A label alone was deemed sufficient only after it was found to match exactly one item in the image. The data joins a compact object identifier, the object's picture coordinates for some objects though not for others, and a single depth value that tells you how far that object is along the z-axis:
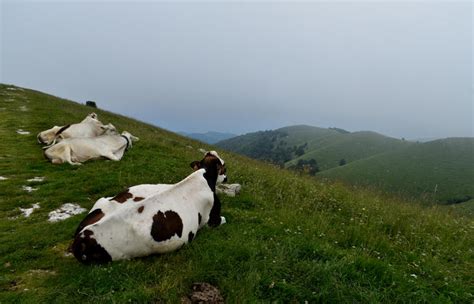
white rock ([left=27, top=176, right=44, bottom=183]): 10.01
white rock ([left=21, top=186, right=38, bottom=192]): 9.16
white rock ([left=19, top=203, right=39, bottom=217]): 7.56
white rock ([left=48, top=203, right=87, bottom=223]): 7.38
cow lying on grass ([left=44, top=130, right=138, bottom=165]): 12.33
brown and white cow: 5.36
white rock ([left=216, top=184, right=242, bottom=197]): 9.38
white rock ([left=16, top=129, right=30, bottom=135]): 16.62
